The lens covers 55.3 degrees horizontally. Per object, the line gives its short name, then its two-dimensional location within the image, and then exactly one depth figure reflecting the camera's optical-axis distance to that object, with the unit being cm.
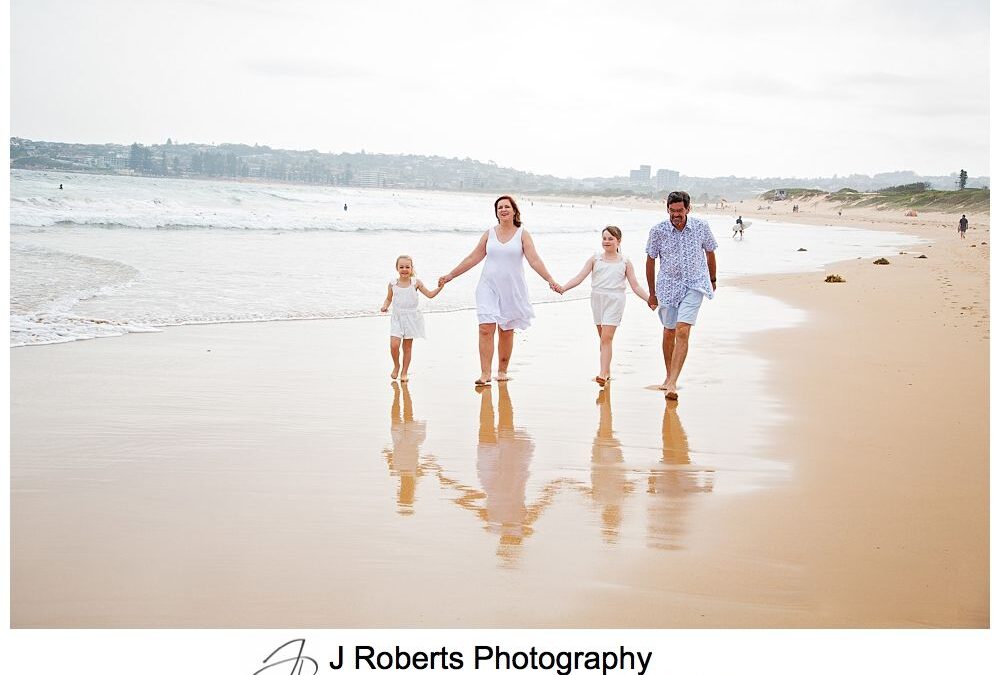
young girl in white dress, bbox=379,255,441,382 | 783
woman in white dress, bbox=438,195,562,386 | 790
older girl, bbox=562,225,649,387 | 821
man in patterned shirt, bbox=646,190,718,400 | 734
